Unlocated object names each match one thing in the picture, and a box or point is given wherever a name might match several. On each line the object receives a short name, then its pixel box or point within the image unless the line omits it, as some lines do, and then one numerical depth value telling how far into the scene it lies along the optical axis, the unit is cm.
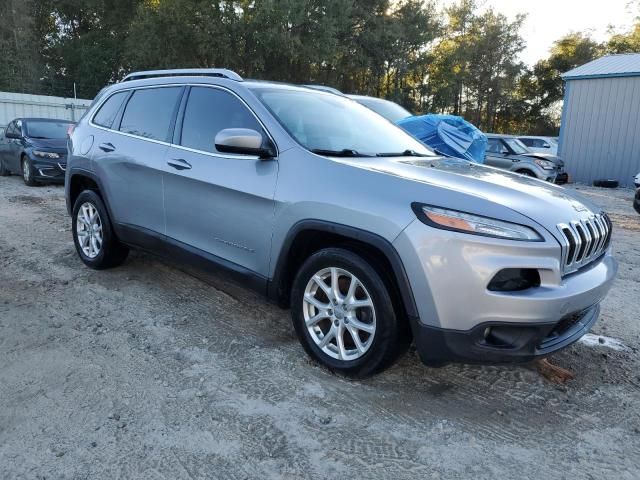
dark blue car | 1078
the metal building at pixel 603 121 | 1566
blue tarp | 680
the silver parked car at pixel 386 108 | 803
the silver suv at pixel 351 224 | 247
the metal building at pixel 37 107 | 1811
